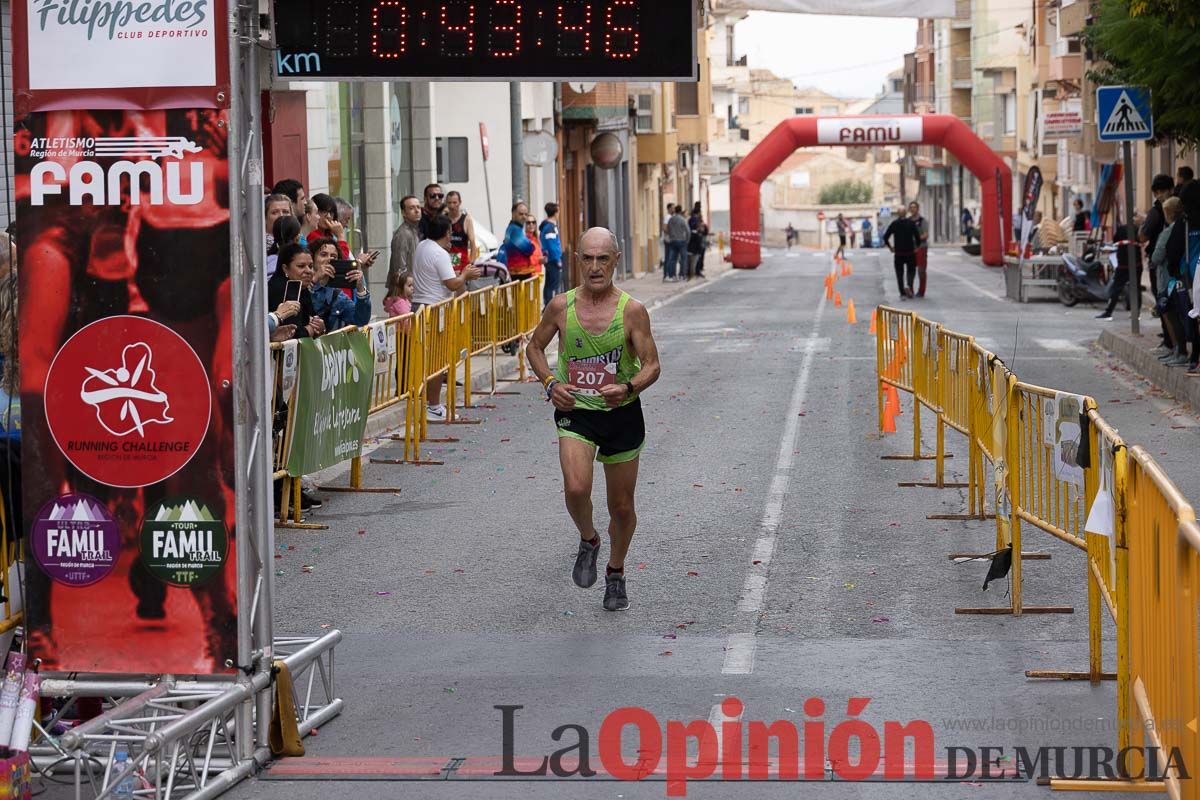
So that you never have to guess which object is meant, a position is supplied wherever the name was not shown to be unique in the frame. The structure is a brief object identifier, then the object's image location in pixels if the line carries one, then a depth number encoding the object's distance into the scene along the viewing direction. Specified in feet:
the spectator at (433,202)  60.13
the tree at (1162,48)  58.18
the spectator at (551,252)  85.71
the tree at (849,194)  432.25
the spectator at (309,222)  48.73
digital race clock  24.04
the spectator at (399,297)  54.29
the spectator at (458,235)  67.31
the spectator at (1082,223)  135.64
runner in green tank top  29.76
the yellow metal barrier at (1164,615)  16.12
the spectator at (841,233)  217.05
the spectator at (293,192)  47.70
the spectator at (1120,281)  95.55
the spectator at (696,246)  171.32
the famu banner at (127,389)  21.08
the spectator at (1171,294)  60.85
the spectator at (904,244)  115.55
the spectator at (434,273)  57.11
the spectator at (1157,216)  68.18
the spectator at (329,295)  42.01
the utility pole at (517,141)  90.43
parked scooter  108.37
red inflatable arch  163.43
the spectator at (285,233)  41.50
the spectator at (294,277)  39.81
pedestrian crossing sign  70.03
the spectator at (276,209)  44.68
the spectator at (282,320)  38.32
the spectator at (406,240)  59.36
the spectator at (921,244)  116.88
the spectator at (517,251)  75.87
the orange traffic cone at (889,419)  52.65
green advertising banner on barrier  38.29
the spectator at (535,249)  76.59
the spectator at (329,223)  49.55
